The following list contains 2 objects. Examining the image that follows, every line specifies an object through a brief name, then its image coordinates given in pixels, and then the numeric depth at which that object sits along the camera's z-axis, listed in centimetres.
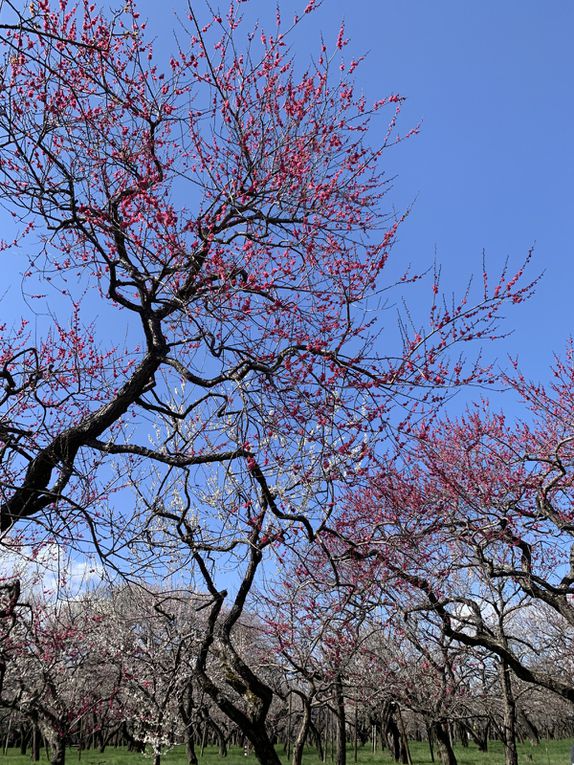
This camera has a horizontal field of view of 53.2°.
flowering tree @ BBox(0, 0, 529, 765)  463
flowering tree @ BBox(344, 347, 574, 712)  834
